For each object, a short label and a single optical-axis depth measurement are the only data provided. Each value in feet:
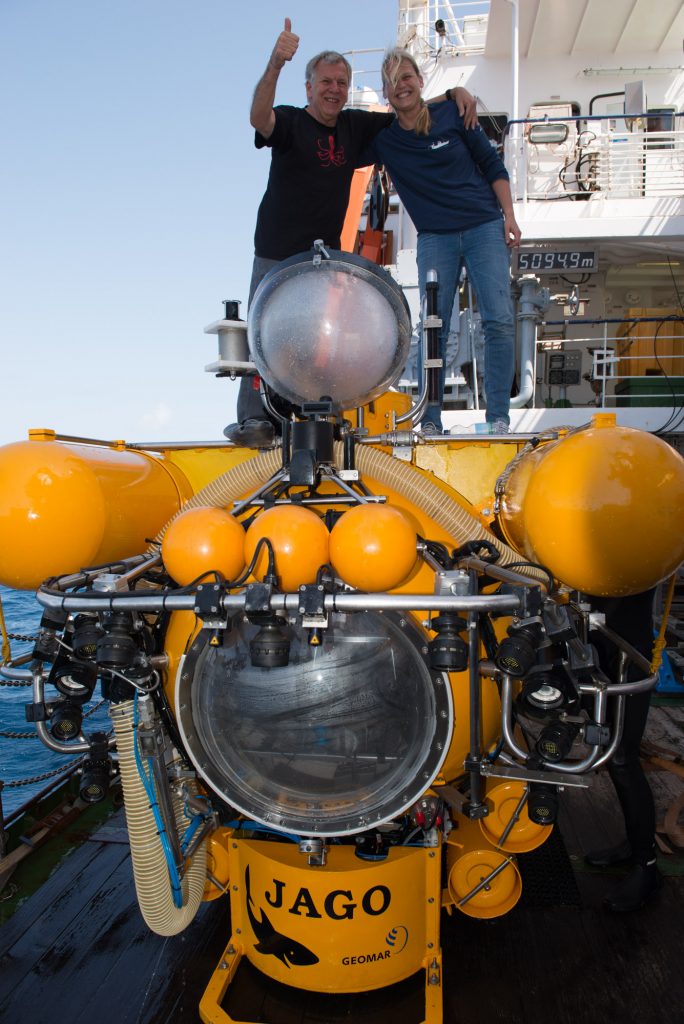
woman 10.53
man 9.22
